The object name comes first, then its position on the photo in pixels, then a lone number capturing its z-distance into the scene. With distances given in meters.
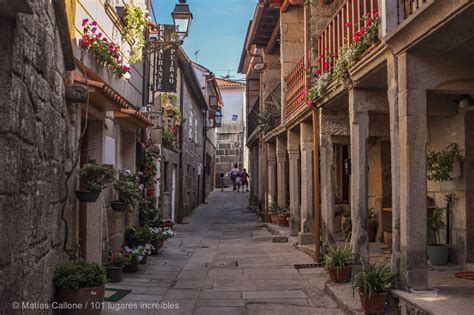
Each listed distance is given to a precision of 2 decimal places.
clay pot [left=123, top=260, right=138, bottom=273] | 7.87
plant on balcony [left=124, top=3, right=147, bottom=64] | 8.69
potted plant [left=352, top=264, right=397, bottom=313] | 4.95
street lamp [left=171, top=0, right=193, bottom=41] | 10.06
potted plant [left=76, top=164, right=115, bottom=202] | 5.55
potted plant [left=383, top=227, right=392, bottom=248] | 9.13
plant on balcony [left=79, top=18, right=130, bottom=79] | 6.64
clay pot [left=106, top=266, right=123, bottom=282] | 7.18
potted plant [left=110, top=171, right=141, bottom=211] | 7.80
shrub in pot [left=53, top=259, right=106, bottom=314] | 4.57
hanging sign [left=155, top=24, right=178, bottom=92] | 11.30
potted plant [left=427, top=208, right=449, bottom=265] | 6.96
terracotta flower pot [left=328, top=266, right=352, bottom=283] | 6.54
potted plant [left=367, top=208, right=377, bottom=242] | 10.11
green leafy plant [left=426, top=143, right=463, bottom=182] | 6.98
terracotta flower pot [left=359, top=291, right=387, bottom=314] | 4.95
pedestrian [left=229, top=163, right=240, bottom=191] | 32.44
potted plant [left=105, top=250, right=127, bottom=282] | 7.18
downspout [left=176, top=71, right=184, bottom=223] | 17.47
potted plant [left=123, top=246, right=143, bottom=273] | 7.66
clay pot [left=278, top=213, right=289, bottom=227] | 13.74
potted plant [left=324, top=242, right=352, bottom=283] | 6.55
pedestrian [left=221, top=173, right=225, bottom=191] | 36.88
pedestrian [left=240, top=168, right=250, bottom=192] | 32.47
